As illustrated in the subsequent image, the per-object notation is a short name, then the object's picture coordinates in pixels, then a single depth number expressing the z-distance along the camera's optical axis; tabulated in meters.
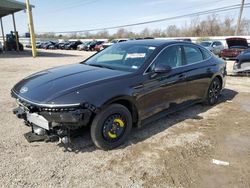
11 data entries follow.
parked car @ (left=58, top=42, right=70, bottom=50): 31.04
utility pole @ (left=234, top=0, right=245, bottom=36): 23.43
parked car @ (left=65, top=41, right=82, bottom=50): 30.23
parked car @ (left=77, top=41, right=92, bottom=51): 27.19
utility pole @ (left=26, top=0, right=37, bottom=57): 15.75
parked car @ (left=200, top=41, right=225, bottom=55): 15.33
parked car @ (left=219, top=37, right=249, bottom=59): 12.10
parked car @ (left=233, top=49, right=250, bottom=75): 7.21
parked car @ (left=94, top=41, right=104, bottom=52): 25.19
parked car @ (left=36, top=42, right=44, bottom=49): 34.67
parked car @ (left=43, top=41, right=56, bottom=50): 32.32
